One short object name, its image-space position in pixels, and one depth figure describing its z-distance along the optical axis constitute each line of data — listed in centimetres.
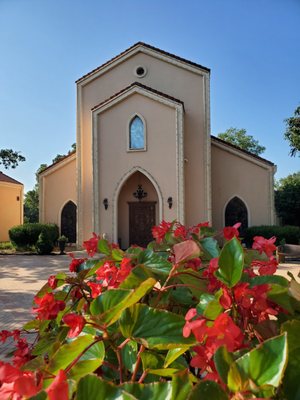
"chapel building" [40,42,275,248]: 1683
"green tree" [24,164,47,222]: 5128
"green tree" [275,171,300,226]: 2353
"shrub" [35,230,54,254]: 1792
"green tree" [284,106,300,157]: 1995
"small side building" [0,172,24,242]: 2817
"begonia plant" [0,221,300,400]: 54
